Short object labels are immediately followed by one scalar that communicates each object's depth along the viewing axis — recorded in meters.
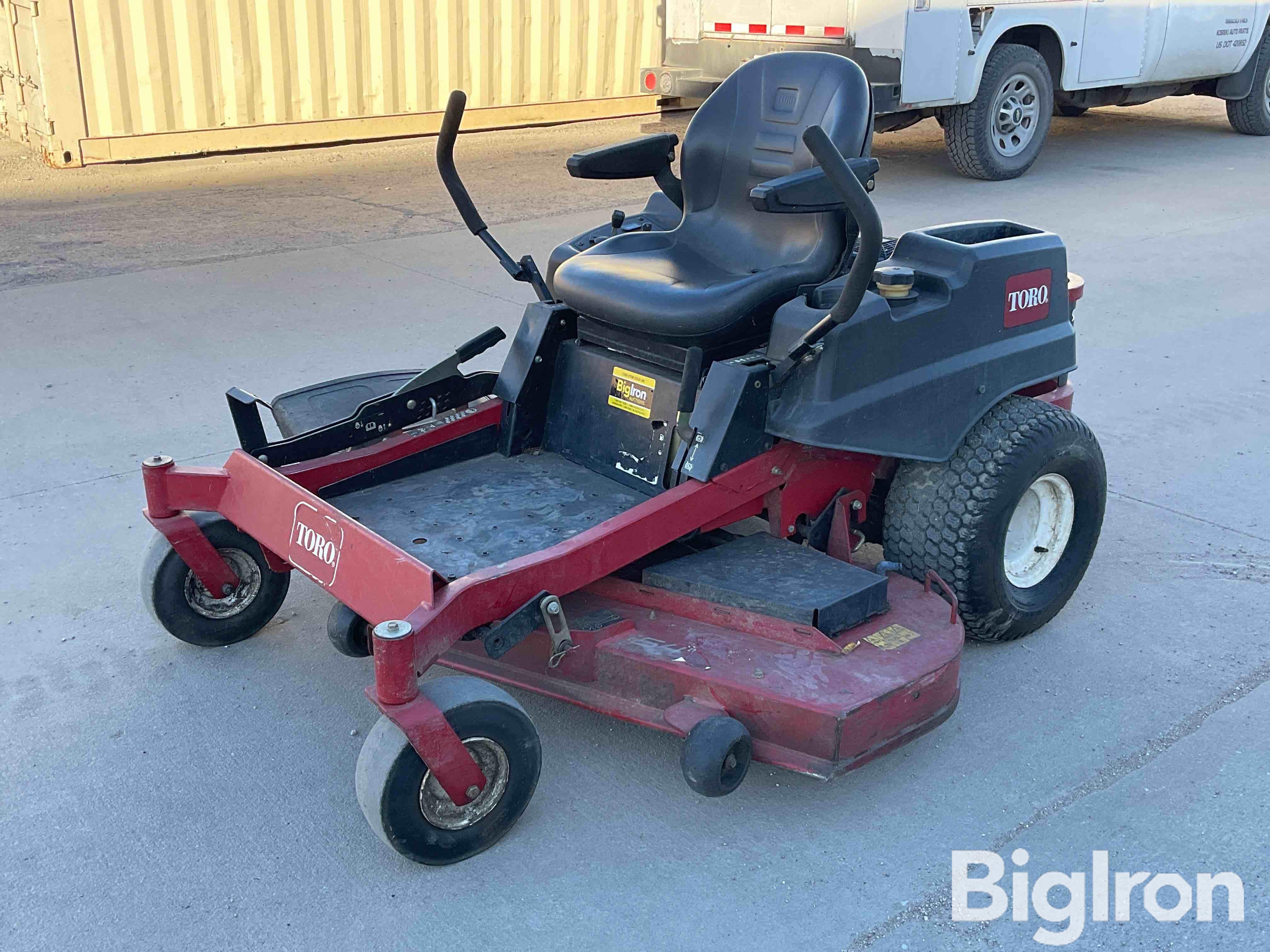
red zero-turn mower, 2.56
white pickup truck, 7.92
